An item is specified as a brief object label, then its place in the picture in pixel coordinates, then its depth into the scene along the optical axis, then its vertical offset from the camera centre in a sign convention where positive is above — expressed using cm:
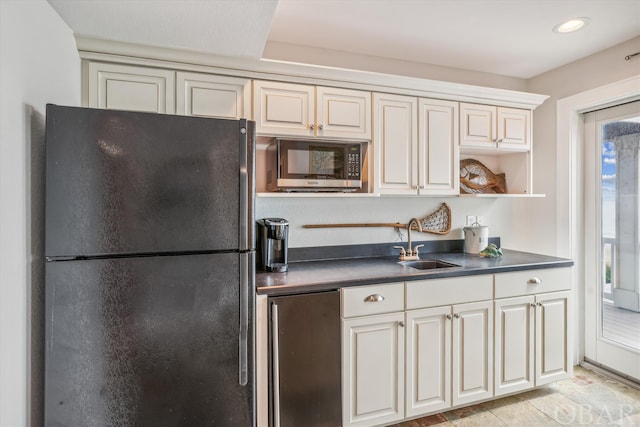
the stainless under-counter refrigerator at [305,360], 175 -76
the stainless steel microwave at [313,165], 208 +30
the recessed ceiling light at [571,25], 212 +120
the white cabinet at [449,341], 191 -78
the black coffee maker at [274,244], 203 -18
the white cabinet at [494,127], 256 +67
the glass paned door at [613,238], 252 -18
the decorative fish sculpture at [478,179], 287 +30
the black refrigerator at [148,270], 131 -23
